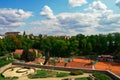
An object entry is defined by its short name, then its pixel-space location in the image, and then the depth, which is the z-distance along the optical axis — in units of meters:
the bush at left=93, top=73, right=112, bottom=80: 13.32
